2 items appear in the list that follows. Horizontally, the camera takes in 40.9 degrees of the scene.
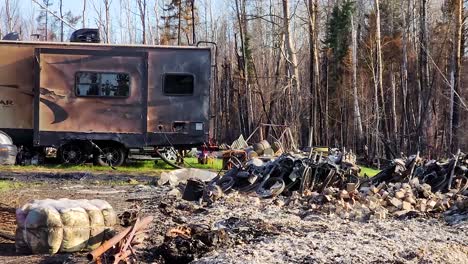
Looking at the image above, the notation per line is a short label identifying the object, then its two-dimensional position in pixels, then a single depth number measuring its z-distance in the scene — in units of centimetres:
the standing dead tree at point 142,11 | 5041
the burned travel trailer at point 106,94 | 1708
